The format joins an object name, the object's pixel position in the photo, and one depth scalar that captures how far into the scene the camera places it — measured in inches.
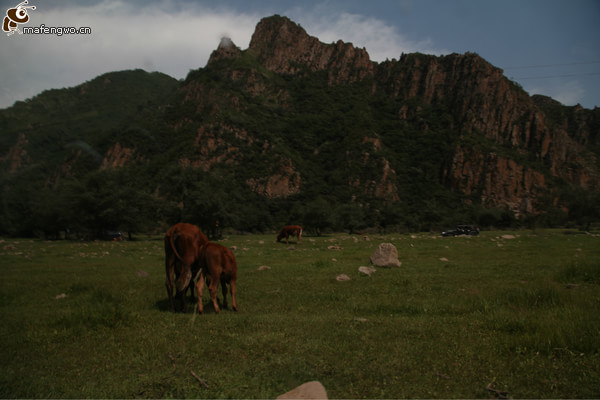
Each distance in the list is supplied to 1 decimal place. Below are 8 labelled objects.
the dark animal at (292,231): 1114.9
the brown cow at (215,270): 278.8
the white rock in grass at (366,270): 438.6
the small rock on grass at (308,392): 134.3
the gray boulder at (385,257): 515.8
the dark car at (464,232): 1718.4
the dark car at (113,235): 1635.1
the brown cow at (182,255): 288.5
